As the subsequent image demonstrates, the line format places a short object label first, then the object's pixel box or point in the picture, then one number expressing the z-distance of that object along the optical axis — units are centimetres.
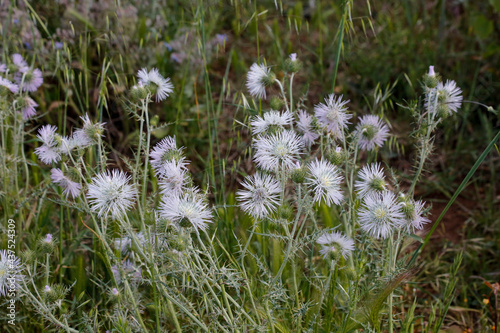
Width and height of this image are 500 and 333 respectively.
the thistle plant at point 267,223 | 90
